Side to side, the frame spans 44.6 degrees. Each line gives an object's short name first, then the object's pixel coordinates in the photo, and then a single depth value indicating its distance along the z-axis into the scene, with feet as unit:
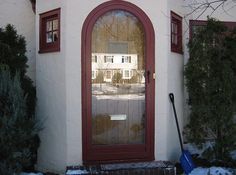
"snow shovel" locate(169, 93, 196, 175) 14.81
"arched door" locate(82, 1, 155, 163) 14.83
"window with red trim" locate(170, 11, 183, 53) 16.54
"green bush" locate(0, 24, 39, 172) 14.29
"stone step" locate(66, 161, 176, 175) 13.97
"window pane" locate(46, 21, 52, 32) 15.89
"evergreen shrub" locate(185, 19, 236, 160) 15.02
